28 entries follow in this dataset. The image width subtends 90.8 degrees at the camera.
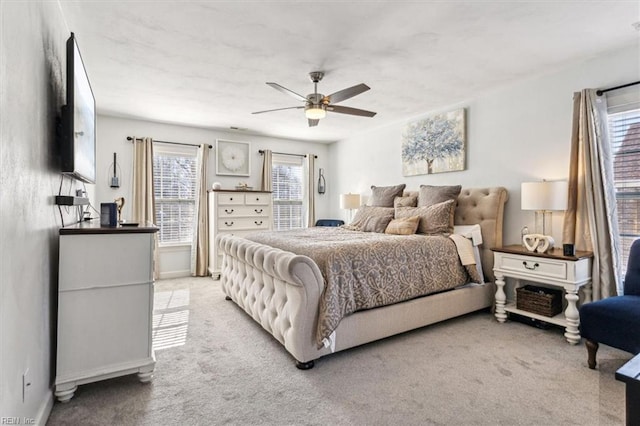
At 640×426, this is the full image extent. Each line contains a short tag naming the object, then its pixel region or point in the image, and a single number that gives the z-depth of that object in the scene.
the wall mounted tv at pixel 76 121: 1.76
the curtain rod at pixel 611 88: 2.65
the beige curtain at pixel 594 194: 2.72
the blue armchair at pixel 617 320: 2.01
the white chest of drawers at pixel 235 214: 5.03
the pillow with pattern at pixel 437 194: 3.81
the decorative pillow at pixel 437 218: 3.51
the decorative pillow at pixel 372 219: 3.98
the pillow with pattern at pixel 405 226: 3.51
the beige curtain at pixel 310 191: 6.44
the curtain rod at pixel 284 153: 5.95
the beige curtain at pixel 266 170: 5.91
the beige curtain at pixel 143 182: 4.87
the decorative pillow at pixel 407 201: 4.15
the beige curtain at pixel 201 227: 5.28
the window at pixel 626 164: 2.72
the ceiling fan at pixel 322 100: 2.78
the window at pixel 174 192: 5.17
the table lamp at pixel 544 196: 2.80
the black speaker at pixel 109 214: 2.13
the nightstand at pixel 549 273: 2.66
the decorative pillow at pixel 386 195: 4.50
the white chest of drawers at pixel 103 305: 1.85
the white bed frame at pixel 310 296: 2.23
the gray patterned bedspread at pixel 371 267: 2.35
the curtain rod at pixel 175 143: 4.86
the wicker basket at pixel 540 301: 2.89
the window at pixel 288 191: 6.25
